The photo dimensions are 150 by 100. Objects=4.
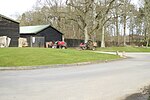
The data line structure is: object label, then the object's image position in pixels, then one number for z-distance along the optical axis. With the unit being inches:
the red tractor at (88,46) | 1655.0
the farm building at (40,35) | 1760.0
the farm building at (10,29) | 1463.1
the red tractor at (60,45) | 1621.2
